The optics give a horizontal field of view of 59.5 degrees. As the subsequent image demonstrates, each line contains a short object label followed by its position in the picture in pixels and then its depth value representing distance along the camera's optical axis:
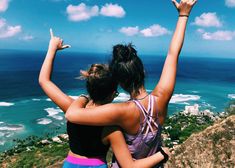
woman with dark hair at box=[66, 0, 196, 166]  1.23
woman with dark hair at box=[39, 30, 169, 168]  1.26
